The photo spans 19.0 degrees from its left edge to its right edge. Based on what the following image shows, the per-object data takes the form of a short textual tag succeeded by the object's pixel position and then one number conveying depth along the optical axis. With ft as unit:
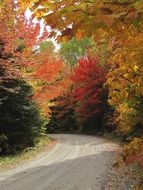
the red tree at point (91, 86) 129.39
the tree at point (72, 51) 299.17
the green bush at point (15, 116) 84.17
